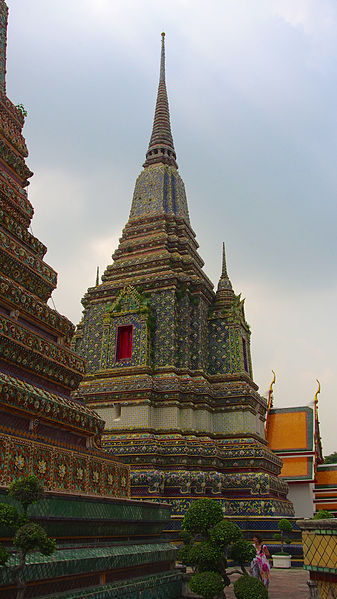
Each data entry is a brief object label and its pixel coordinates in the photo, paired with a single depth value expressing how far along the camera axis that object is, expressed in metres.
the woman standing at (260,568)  8.84
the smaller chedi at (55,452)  6.12
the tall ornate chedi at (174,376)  15.05
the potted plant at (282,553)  13.34
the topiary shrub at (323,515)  12.41
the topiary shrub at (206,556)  7.29
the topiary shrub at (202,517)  7.61
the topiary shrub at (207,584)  6.91
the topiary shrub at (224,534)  7.33
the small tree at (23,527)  4.45
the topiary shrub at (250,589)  6.85
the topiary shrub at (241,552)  7.52
